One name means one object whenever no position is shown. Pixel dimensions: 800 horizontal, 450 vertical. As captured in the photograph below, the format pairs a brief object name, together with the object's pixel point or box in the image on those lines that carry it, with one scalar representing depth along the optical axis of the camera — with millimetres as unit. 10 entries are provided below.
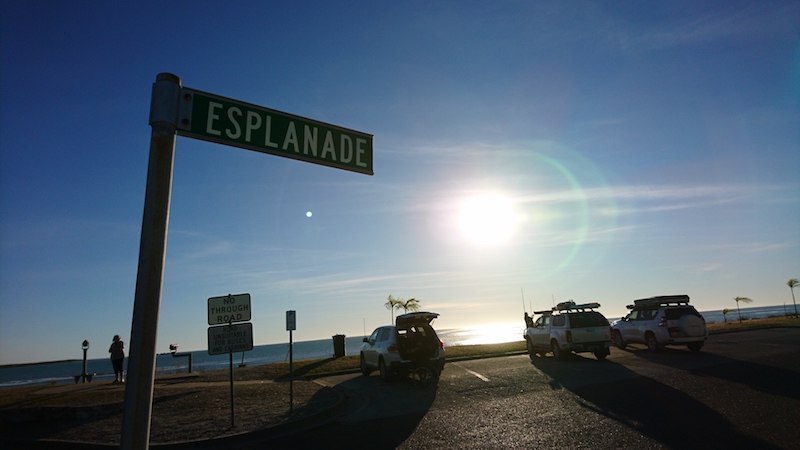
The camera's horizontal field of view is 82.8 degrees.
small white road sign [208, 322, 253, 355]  9438
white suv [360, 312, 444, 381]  13500
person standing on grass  17059
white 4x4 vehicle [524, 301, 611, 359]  16531
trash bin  22875
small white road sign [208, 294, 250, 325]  9641
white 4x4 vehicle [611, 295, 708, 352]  17266
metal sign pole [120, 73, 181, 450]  3039
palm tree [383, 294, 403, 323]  34656
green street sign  3801
